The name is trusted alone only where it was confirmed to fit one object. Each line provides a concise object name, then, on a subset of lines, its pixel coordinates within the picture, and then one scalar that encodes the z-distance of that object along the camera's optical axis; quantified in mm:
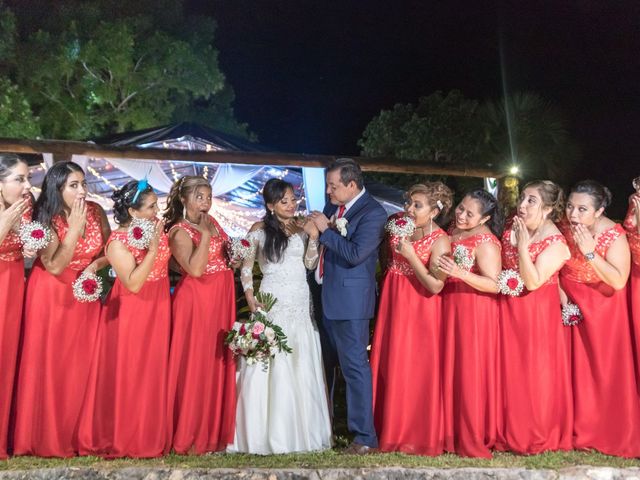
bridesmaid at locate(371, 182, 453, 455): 6184
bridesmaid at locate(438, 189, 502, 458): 6070
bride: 6160
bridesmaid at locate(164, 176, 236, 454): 6102
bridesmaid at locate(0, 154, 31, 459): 5809
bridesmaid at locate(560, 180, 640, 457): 6086
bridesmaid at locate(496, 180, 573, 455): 6062
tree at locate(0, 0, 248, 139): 20219
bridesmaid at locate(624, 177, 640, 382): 6148
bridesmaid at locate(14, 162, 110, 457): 5883
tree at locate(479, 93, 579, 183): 18875
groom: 6078
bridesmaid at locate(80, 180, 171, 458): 5898
